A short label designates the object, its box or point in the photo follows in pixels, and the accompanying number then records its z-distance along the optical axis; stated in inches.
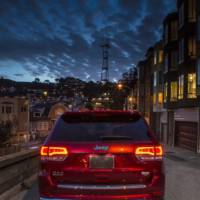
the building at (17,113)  2008.2
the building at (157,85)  1395.1
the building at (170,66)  1159.6
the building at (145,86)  1629.9
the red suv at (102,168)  147.7
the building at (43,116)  2391.0
